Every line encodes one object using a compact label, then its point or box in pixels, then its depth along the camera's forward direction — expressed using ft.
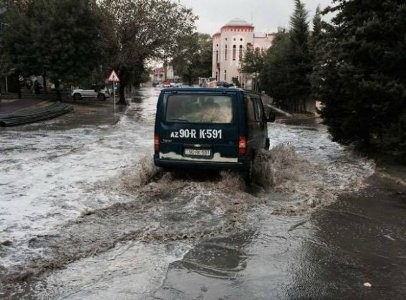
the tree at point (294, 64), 131.64
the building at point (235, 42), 318.65
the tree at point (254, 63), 187.99
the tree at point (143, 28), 136.26
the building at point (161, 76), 559.38
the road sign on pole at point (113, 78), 112.14
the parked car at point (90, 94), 161.52
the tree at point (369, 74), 42.37
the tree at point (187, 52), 144.15
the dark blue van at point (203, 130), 32.86
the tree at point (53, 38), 122.11
